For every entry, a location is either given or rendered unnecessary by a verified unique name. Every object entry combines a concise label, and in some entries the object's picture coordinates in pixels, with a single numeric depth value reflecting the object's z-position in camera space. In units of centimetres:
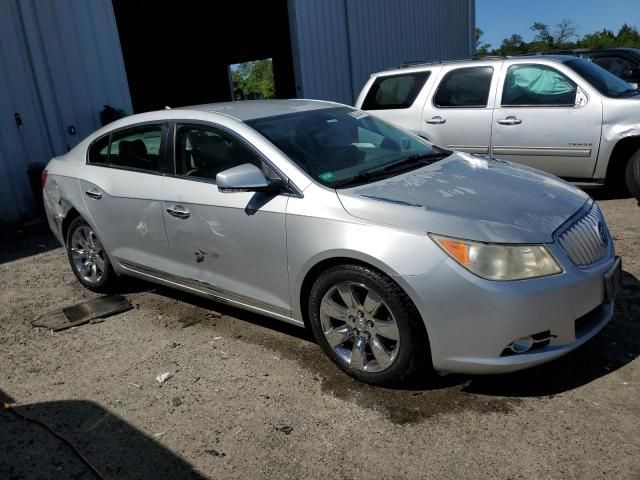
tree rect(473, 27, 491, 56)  6180
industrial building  803
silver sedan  268
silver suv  601
